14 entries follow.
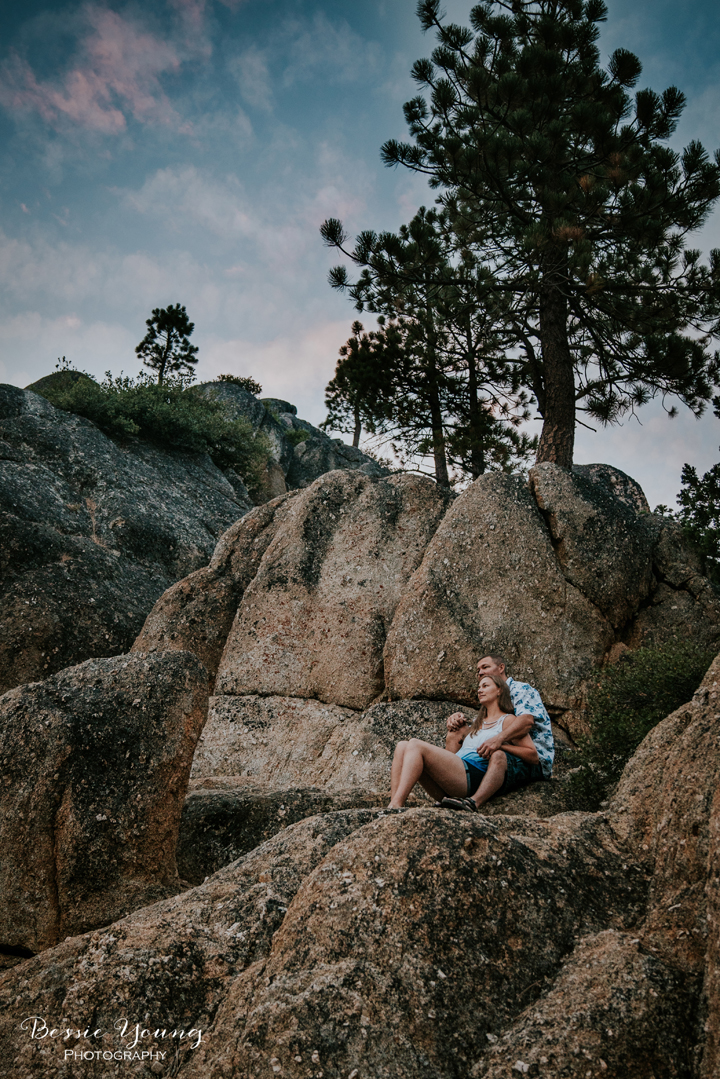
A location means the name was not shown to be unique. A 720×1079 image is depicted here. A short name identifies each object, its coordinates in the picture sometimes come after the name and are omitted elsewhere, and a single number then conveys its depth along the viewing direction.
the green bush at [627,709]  7.18
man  6.91
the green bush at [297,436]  41.34
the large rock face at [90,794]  5.79
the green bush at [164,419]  20.22
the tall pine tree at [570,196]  12.82
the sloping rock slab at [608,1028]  2.96
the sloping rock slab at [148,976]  3.48
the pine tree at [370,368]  19.59
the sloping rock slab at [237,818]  6.86
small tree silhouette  43.22
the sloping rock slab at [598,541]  10.04
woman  6.14
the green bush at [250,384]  53.89
